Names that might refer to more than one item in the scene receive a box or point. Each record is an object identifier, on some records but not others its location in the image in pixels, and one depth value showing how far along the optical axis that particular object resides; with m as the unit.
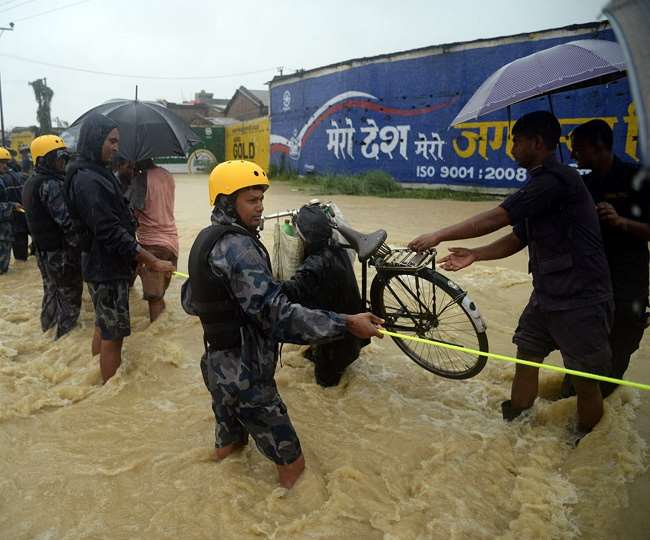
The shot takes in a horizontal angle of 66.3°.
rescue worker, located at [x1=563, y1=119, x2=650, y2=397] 2.72
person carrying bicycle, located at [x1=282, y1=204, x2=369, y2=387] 3.27
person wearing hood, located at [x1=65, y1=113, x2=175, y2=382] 3.34
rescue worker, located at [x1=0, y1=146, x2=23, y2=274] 6.94
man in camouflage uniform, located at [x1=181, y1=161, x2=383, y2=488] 2.14
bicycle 3.34
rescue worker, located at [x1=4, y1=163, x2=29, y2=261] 7.23
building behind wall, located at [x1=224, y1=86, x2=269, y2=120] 39.25
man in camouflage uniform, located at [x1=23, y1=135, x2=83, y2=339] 4.32
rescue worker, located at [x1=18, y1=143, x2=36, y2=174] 11.85
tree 29.36
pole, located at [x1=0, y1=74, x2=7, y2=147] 25.44
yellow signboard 24.73
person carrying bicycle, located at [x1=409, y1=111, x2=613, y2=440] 2.48
